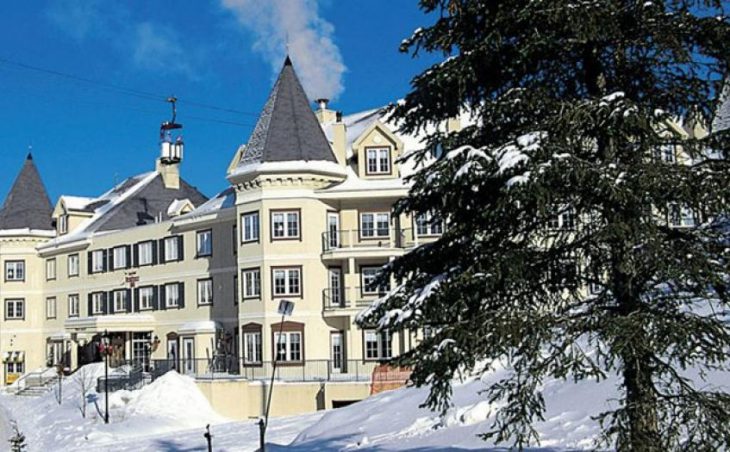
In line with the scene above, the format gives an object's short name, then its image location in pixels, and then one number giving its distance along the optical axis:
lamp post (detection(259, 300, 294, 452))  13.90
